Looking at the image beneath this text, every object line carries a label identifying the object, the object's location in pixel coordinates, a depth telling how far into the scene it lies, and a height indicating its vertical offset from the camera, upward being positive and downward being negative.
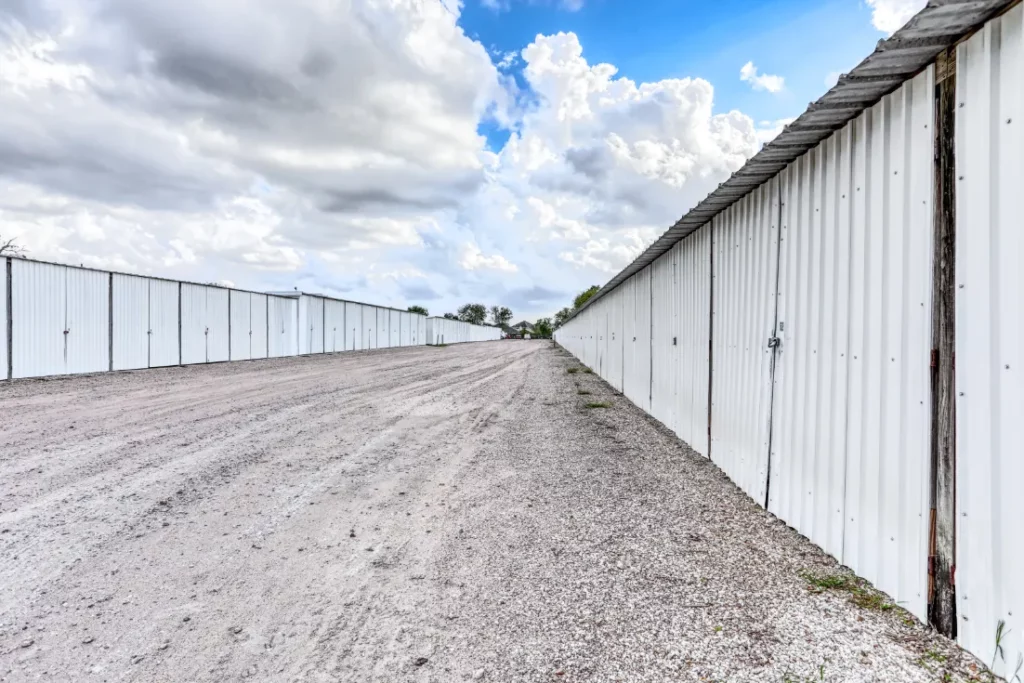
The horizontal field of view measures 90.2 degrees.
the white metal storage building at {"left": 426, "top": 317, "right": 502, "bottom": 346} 59.78 +0.75
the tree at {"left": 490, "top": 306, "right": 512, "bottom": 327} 150.25 +6.67
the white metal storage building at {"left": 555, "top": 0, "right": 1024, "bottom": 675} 2.17 +0.12
